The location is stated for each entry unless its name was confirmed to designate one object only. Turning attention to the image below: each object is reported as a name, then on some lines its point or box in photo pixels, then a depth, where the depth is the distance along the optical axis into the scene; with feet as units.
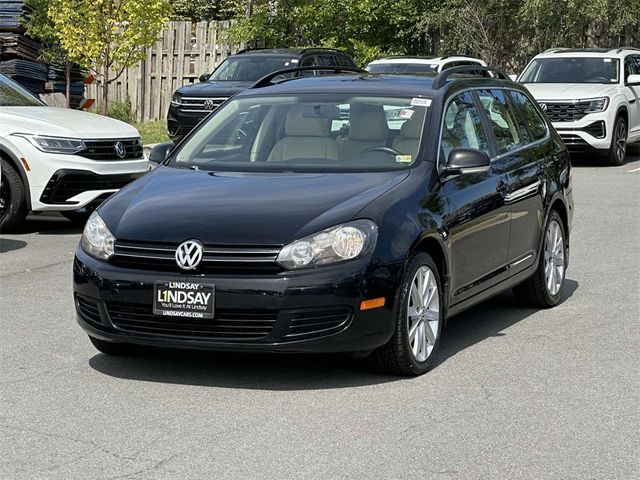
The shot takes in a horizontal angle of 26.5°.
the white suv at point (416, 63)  72.59
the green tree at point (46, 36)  86.33
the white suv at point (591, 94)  69.15
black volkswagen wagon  21.93
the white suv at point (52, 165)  42.24
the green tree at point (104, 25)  77.05
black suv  71.56
